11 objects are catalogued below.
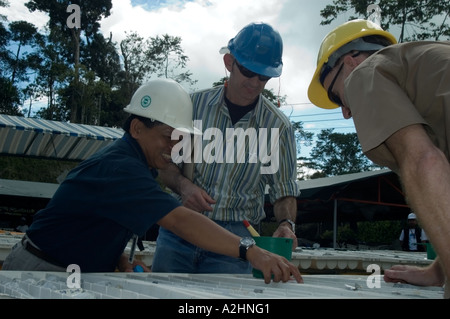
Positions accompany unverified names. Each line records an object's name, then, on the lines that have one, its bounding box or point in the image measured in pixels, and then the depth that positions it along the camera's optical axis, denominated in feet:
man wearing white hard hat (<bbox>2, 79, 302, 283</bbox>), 7.04
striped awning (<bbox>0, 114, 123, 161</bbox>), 33.78
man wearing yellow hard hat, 4.20
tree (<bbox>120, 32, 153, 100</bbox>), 115.14
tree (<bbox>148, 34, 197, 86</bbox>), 113.80
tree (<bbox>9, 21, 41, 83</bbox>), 121.09
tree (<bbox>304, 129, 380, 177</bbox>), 165.78
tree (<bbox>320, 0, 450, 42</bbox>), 70.54
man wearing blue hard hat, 10.39
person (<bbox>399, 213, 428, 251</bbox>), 40.88
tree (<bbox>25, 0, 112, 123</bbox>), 116.67
